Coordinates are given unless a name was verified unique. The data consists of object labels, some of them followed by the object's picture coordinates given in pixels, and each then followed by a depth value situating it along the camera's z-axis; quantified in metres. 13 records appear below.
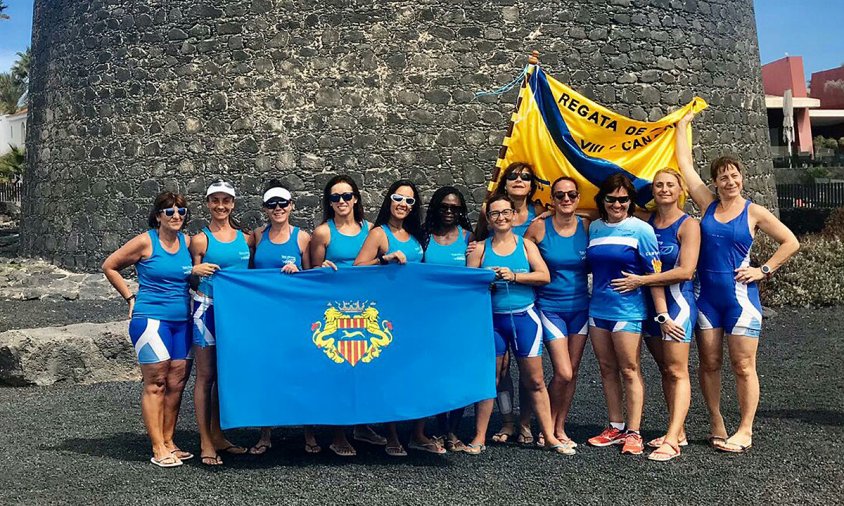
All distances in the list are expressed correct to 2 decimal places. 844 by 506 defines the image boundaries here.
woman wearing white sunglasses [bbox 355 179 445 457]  5.28
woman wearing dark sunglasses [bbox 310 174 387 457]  5.33
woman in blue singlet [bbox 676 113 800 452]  5.22
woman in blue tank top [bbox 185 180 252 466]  5.18
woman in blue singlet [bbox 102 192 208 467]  5.08
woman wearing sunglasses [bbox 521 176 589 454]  5.35
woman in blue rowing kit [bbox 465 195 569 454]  5.27
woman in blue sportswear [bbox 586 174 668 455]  5.21
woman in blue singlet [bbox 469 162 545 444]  5.56
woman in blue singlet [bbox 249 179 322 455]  5.33
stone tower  11.91
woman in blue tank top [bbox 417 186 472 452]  5.29
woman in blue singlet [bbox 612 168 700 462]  5.20
